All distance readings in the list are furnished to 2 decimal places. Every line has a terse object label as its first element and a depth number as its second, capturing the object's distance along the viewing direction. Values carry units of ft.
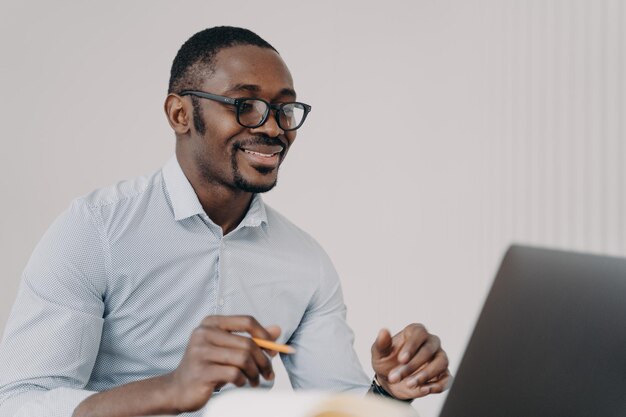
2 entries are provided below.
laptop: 2.41
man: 4.07
